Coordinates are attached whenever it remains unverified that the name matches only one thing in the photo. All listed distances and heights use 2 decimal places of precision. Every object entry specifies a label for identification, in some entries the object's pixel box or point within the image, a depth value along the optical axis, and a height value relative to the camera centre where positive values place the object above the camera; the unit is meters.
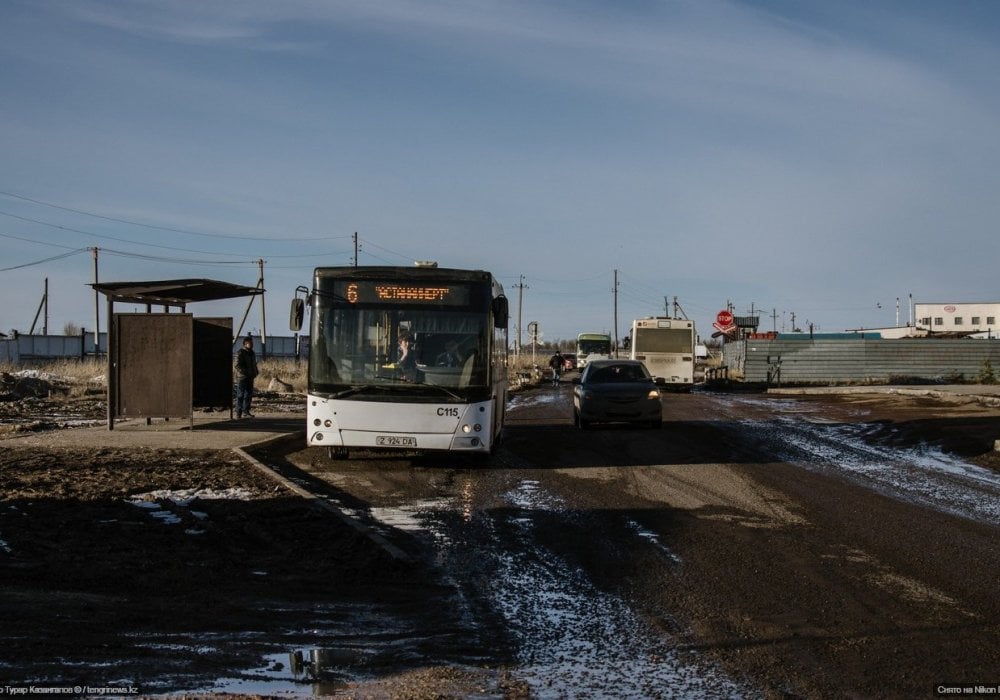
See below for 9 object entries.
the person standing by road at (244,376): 22.39 -0.49
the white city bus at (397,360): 14.24 -0.08
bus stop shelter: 18.34 -0.08
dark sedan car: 21.61 -1.06
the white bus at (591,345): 64.75 +0.64
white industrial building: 110.00 +4.42
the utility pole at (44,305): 77.25 +3.90
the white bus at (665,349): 41.50 +0.24
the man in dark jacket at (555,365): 58.76 -0.63
